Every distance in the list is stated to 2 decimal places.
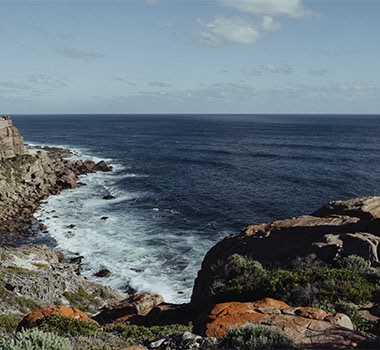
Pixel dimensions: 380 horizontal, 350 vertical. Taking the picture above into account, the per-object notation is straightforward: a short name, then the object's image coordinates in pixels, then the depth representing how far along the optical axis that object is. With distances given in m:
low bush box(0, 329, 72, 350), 9.86
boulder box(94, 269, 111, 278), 41.12
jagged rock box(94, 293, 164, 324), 23.00
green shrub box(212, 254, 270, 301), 17.11
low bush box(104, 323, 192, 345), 13.88
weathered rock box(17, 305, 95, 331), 15.61
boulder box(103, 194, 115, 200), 71.84
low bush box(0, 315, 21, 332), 23.17
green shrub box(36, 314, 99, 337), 14.07
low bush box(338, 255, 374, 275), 18.88
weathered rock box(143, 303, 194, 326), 18.34
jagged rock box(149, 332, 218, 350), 11.27
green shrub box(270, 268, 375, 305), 15.64
